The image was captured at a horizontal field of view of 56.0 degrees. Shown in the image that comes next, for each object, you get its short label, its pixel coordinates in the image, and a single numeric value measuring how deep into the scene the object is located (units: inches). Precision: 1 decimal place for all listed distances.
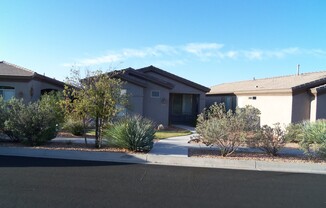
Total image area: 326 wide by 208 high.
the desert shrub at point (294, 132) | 458.2
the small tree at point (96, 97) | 448.8
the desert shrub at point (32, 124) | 458.9
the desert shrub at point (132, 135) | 438.0
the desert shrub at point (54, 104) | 484.4
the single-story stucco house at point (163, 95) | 773.3
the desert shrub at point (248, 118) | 421.2
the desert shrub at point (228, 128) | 416.5
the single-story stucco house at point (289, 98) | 689.0
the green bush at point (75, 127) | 598.5
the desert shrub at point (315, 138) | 419.8
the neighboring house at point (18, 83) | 806.9
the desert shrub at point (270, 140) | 437.4
